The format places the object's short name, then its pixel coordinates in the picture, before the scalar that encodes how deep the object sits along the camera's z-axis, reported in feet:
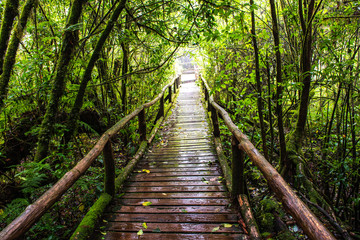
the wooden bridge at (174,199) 5.25
